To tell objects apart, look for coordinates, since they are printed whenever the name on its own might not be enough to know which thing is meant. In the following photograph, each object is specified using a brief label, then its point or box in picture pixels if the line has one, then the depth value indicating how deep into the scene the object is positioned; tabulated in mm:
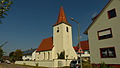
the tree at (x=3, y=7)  1950
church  23880
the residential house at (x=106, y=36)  11000
